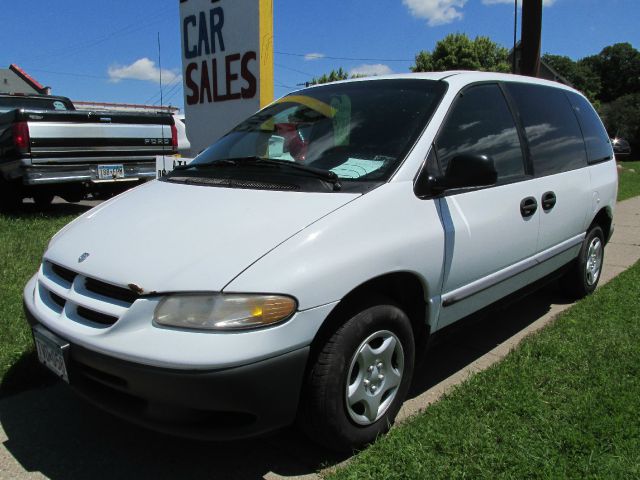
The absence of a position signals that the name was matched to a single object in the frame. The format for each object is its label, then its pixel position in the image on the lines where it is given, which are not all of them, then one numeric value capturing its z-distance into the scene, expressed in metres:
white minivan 2.06
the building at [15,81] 42.78
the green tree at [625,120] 40.59
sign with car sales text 5.50
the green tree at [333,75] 48.19
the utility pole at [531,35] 9.41
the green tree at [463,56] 42.38
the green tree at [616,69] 69.44
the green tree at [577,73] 66.94
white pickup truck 7.41
